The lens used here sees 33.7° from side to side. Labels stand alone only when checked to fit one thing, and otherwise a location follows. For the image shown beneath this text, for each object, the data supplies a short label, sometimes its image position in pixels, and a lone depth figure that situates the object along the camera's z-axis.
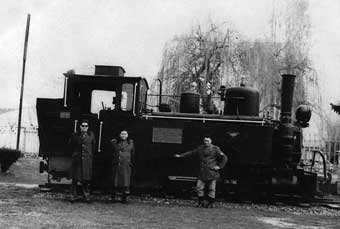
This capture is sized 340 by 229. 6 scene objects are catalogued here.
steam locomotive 12.51
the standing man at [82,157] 11.37
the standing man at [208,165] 11.66
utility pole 21.75
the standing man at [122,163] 11.40
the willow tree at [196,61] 22.80
